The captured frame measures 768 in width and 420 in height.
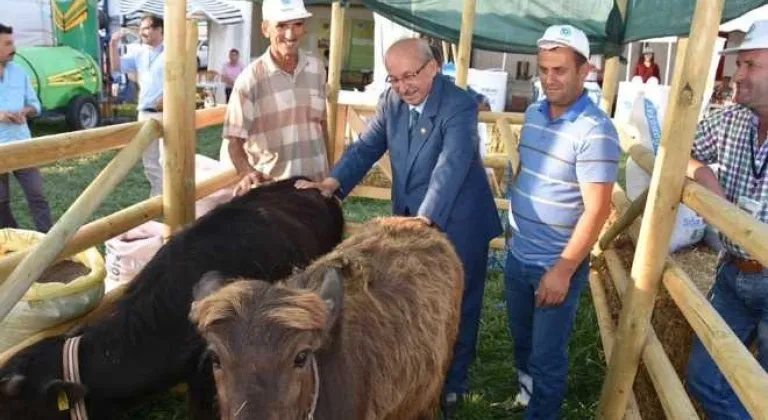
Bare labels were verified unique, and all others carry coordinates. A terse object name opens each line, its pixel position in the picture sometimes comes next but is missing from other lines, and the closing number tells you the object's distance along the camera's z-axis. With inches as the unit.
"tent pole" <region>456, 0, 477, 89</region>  240.5
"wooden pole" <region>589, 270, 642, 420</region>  141.1
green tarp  233.1
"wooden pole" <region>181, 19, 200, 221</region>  165.6
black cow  124.8
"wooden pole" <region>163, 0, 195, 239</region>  158.2
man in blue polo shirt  136.6
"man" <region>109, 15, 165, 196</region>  287.7
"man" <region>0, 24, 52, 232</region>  259.3
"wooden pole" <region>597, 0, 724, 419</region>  110.0
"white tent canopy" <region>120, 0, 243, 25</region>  776.9
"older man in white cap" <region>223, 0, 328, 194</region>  188.4
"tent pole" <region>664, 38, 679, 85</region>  656.4
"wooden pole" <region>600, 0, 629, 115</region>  258.8
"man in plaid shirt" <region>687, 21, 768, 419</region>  122.1
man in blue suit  153.2
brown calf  93.5
